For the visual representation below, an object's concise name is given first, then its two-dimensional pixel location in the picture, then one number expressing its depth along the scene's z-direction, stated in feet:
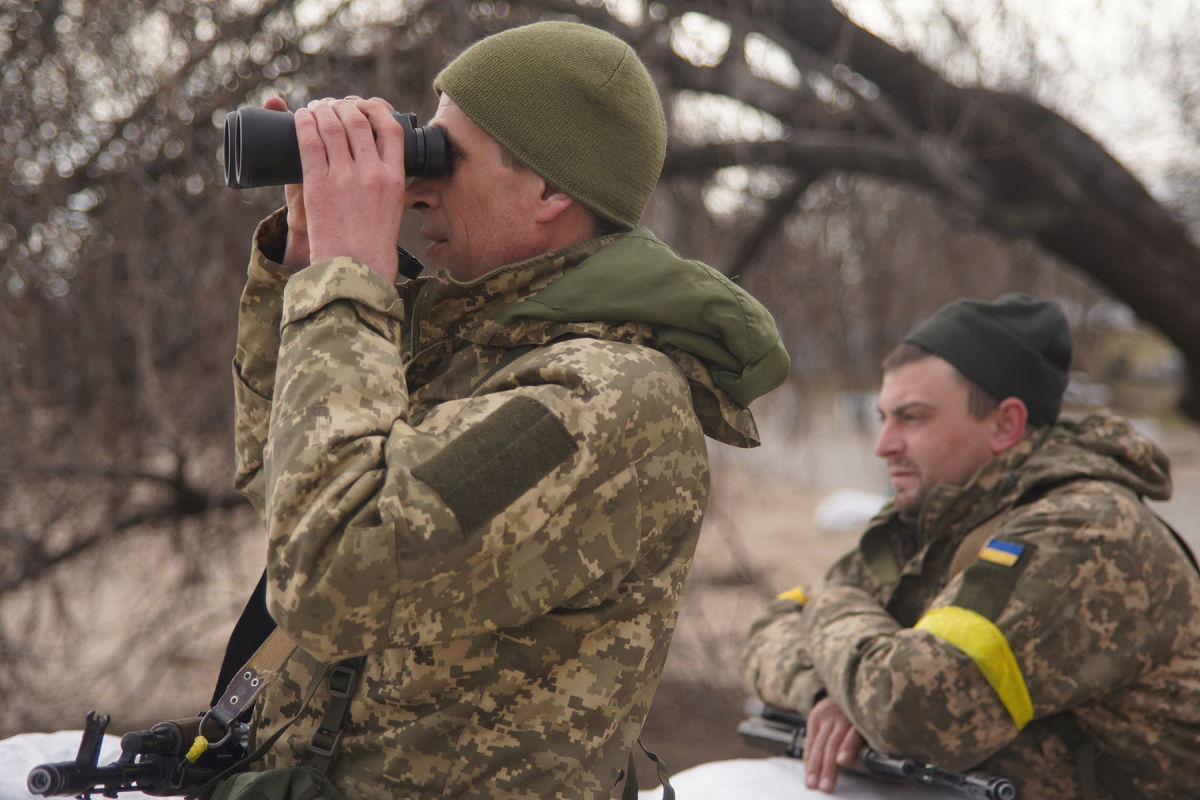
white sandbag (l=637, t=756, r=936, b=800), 8.48
